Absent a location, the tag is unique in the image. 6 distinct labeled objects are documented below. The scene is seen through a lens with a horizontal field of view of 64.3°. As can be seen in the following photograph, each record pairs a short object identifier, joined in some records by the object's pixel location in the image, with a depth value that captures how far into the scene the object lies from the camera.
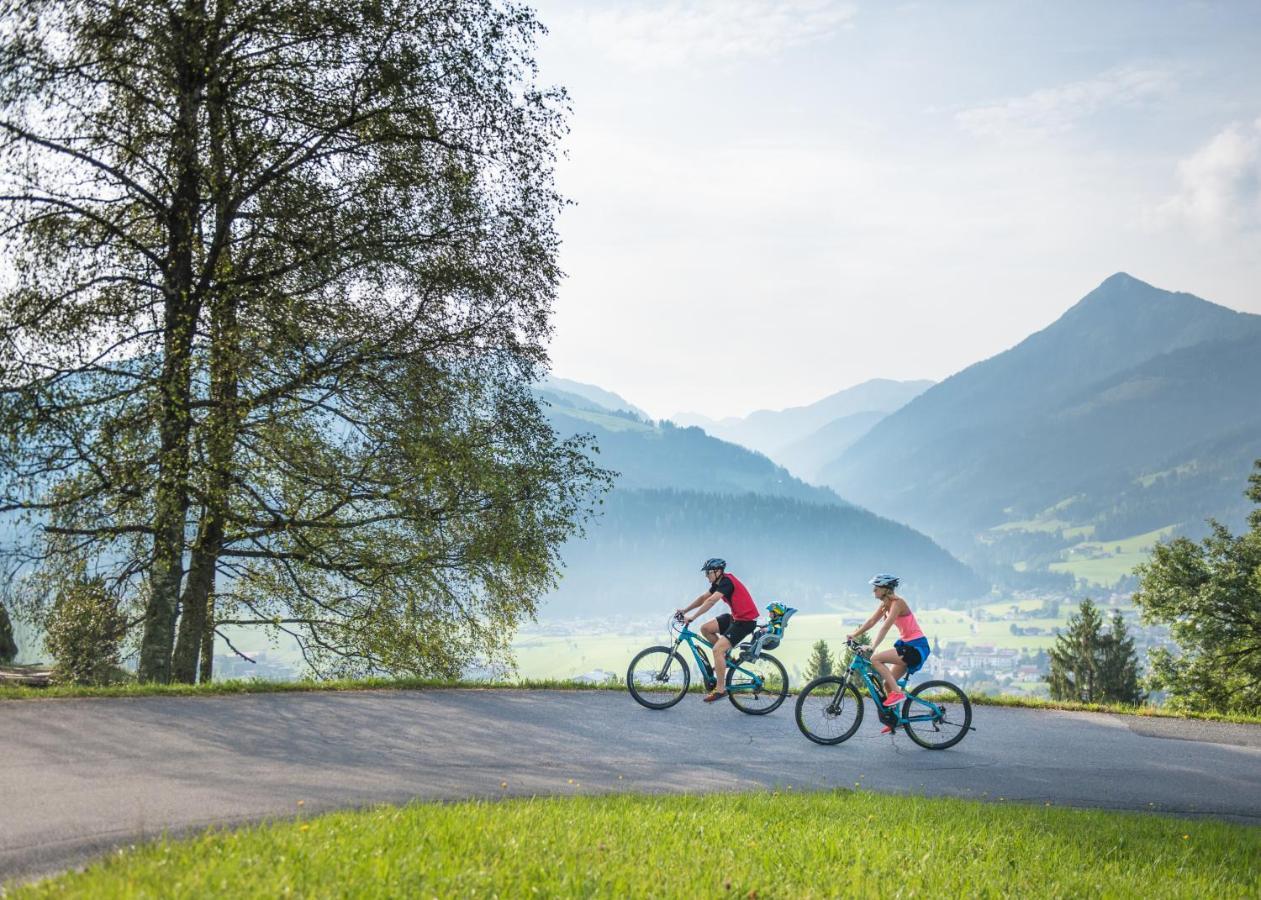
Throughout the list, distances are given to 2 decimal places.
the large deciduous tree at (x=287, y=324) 15.56
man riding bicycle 14.05
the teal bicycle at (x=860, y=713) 12.92
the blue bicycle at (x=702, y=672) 14.34
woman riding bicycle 12.70
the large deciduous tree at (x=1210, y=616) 34.72
